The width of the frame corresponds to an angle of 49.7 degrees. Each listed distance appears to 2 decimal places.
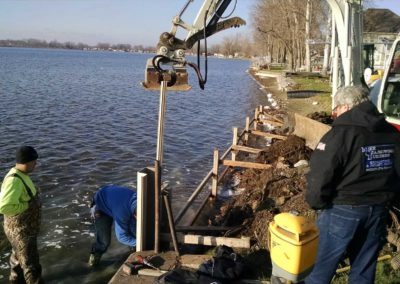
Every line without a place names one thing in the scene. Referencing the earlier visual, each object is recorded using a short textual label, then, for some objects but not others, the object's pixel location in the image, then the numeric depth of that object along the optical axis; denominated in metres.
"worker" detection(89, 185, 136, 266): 6.31
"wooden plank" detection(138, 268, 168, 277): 5.31
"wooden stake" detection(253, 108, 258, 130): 18.98
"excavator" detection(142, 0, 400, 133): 5.66
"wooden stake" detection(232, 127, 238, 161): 13.16
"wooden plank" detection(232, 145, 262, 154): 12.85
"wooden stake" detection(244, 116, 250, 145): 16.12
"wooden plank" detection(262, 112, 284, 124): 18.48
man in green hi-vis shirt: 5.29
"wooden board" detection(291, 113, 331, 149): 11.84
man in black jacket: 3.65
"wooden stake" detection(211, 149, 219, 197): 10.34
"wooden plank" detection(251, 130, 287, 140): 14.17
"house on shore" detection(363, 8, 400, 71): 28.53
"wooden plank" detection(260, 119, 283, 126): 17.74
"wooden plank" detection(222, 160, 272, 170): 10.96
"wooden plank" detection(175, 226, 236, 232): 6.39
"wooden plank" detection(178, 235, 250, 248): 5.97
